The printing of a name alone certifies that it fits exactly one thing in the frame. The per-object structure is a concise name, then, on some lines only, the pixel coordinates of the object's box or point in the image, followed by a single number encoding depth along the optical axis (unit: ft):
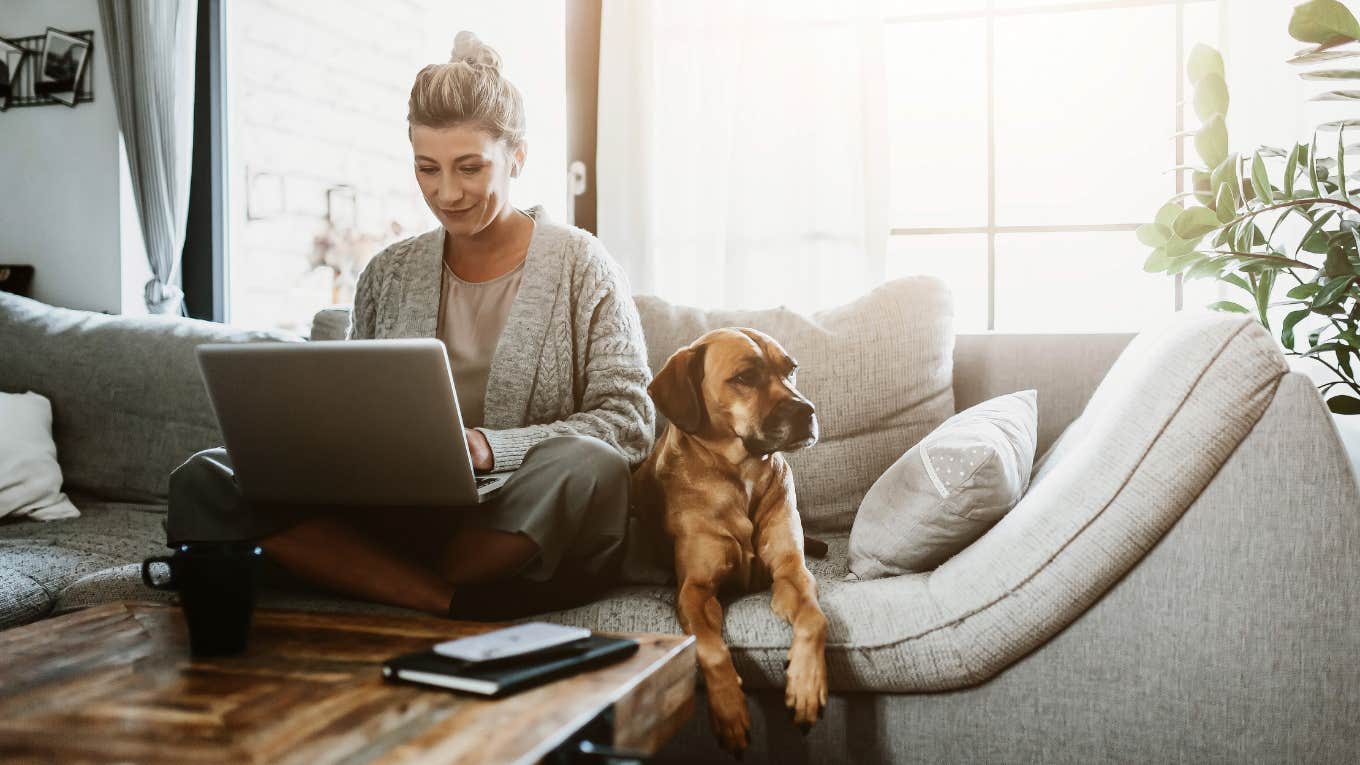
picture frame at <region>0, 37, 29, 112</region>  10.36
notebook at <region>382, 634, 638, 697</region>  2.77
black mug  3.21
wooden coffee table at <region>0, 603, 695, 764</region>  2.43
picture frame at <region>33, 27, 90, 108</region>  10.19
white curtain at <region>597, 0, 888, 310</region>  8.71
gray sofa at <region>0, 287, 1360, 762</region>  3.85
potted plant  5.73
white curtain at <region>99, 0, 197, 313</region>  9.80
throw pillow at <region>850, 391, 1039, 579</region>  4.61
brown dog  4.76
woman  4.47
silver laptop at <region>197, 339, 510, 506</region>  3.77
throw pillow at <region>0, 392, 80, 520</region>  6.85
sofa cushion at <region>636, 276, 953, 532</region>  6.09
